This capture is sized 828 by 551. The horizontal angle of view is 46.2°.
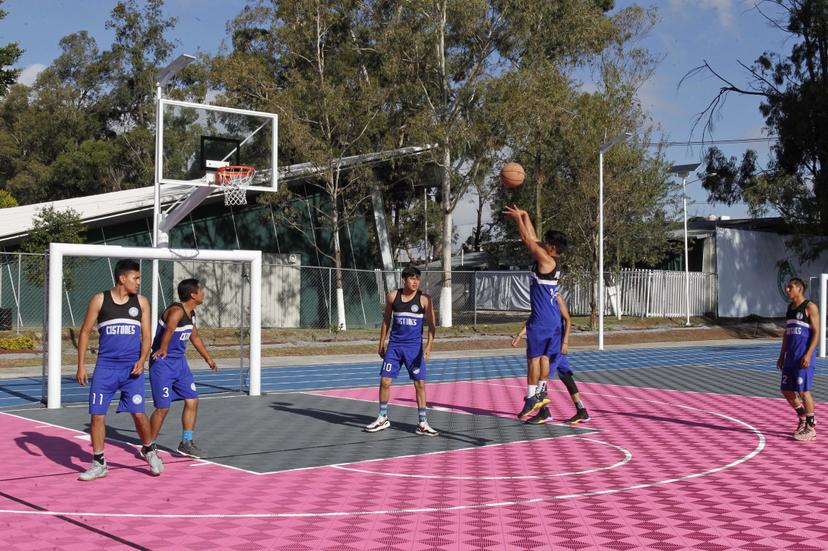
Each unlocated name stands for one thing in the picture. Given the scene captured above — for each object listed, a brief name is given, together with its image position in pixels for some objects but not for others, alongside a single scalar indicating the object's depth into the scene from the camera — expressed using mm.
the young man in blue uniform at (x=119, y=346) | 9094
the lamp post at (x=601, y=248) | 30375
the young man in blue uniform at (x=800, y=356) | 12086
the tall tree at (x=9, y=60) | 34281
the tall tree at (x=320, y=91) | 36438
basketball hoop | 25691
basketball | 14250
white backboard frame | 22650
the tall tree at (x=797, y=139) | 48438
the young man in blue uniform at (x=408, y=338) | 12156
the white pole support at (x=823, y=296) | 26925
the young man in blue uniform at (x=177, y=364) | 9930
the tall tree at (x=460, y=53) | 37156
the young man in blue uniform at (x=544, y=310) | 12289
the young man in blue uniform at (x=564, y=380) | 12891
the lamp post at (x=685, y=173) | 44047
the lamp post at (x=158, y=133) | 20578
